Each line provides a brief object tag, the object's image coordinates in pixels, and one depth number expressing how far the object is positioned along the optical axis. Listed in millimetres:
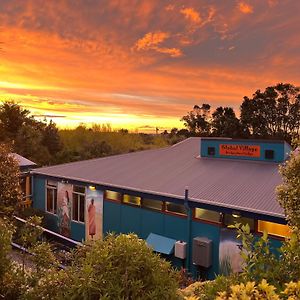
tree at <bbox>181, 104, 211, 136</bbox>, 65923
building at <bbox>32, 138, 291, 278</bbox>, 12357
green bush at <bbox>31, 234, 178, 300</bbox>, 4024
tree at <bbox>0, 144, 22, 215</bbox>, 11474
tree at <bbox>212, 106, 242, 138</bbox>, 55758
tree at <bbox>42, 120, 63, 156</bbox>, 41656
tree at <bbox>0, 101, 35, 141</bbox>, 36641
